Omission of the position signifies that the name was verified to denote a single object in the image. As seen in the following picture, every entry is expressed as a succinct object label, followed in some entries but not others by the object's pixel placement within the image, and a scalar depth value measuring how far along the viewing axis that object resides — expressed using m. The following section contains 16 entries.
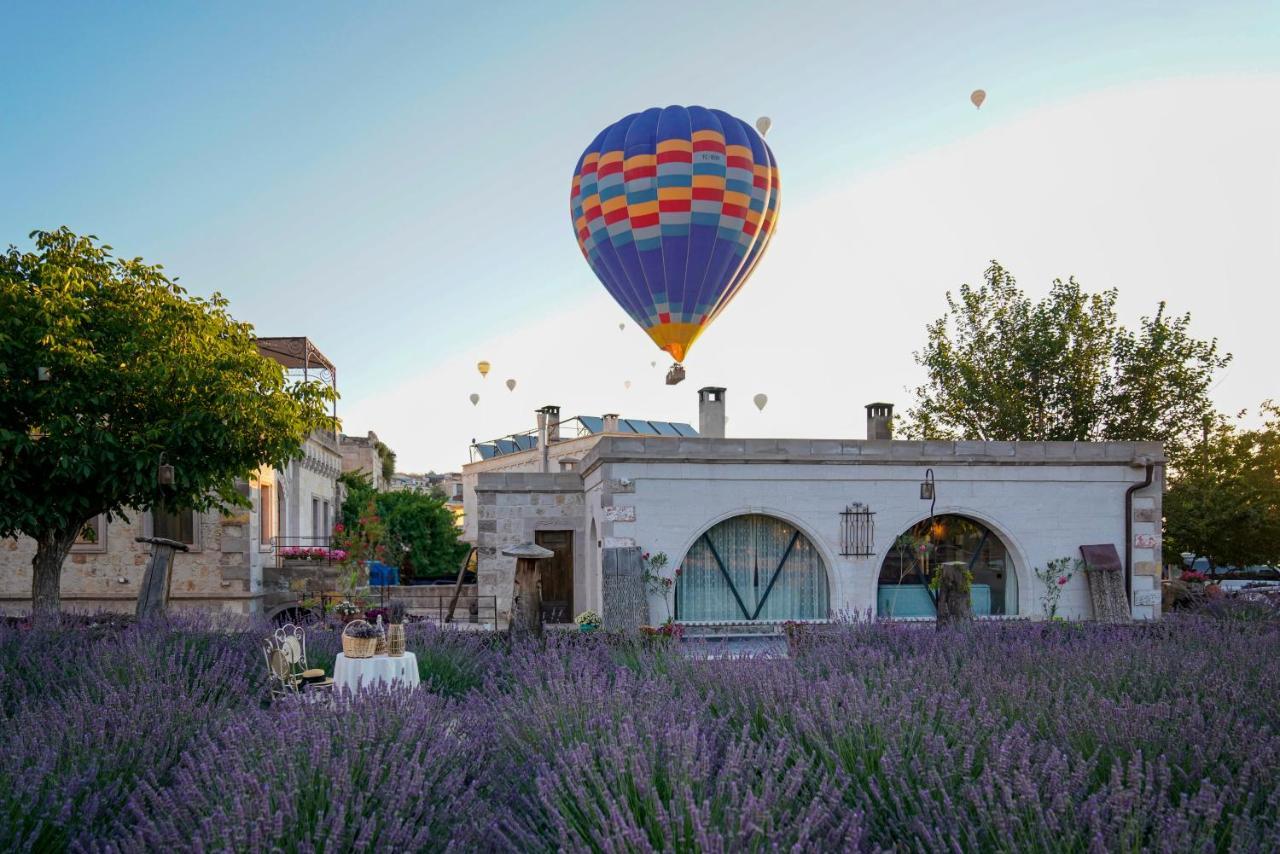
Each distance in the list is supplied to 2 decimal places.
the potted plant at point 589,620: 12.82
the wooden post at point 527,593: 9.61
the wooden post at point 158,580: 10.49
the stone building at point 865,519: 14.16
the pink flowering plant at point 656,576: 13.96
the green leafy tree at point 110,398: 11.72
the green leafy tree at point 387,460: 41.91
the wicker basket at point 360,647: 7.43
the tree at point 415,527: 28.09
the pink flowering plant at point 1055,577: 14.79
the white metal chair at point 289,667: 7.05
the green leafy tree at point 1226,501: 23.66
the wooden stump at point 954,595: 10.03
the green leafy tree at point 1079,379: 24.39
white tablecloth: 7.25
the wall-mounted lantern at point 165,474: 11.84
